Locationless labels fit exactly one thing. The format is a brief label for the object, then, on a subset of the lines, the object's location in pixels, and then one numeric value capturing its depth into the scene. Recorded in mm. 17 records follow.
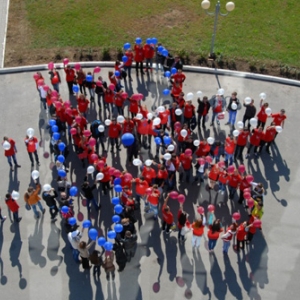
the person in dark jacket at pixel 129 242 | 11945
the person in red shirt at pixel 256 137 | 14859
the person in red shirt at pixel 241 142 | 14547
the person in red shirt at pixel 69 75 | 16472
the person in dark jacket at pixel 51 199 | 13008
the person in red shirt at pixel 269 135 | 14875
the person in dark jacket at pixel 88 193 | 12978
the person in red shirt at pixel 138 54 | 17609
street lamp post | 17984
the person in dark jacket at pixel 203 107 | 15531
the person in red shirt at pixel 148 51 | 17703
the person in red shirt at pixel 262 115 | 15320
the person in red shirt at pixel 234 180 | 13438
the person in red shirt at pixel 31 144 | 14523
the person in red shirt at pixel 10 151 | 14305
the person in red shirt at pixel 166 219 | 12716
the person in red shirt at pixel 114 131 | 14633
